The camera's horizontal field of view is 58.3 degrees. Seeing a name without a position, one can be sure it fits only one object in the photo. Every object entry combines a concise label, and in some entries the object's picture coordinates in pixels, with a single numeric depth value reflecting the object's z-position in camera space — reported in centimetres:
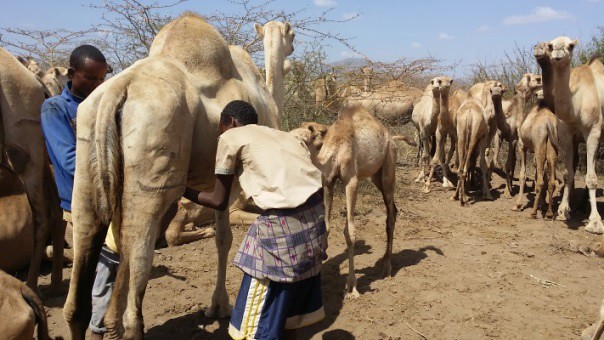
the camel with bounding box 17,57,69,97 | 790
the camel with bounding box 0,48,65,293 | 507
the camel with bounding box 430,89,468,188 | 1120
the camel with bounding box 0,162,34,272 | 559
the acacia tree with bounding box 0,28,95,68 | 996
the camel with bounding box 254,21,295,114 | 660
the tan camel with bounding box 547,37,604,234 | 805
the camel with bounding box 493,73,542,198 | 1110
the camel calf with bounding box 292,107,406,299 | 563
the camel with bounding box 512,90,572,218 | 882
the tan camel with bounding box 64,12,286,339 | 326
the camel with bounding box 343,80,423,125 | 1334
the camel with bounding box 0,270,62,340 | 328
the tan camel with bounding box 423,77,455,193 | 1090
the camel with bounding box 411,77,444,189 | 1134
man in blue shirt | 376
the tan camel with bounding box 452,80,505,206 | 1000
